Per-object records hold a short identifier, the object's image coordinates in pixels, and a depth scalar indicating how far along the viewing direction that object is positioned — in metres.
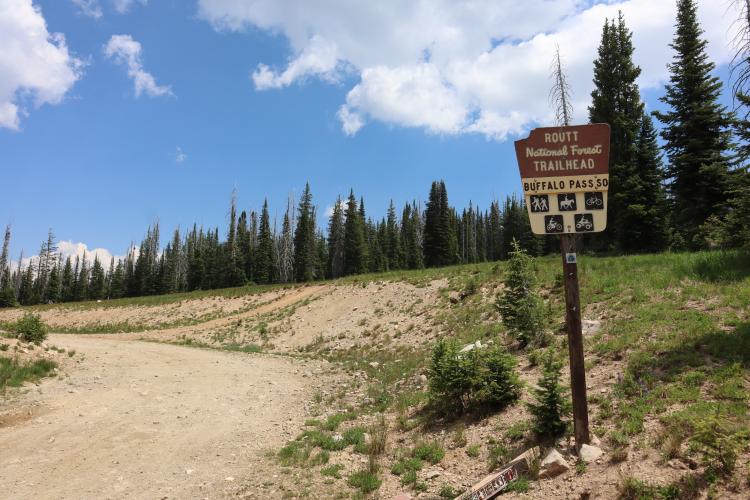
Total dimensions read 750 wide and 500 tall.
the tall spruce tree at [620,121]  27.61
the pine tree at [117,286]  94.81
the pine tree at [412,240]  80.12
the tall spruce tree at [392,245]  85.12
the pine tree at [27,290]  90.30
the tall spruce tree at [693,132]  21.84
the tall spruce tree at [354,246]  72.75
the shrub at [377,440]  7.97
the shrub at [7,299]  68.50
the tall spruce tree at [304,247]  71.38
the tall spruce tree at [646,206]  26.92
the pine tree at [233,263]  73.50
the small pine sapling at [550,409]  6.72
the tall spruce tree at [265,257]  75.38
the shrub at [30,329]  14.99
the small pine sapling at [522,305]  12.30
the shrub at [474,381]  8.62
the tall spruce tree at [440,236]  67.06
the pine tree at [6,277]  68.75
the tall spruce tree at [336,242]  82.06
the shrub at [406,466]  7.01
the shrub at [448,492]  6.02
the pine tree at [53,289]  91.38
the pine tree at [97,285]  94.62
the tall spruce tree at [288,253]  72.93
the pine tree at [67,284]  100.00
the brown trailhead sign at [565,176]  6.64
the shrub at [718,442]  4.74
